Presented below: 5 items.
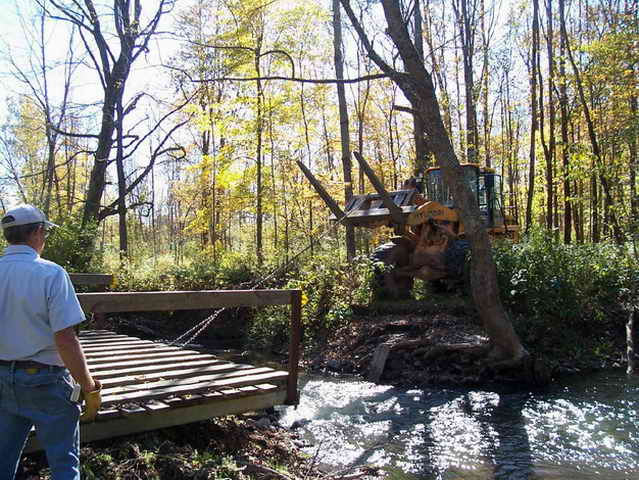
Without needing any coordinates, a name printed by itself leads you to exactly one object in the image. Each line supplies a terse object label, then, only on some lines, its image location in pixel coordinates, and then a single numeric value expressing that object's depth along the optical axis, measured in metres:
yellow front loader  11.38
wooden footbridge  4.01
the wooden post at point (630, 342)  9.61
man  2.69
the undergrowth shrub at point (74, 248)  15.41
